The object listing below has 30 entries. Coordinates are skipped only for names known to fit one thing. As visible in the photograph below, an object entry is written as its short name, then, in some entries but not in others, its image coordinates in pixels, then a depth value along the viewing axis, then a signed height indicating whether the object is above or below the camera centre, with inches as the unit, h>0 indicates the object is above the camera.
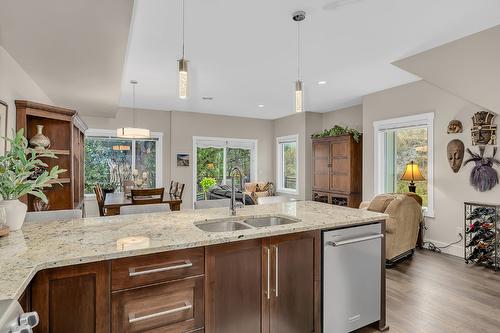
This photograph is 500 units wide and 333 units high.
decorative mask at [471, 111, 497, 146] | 143.3 +18.4
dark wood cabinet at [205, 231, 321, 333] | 64.8 -29.5
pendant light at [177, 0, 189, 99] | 77.1 +24.9
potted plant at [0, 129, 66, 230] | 65.6 -3.1
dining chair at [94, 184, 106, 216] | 163.9 -19.1
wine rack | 137.0 -33.1
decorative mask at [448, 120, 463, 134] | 156.4 +21.5
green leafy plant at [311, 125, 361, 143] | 221.9 +27.2
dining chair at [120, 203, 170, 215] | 97.0 -14.9
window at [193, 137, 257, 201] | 291.9 +8.7
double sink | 85.2 -17.8
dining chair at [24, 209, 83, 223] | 86.4 -15.3
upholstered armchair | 138.2 -28.0
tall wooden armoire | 223.4 -3.7
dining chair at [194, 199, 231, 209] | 114.1 -15.3
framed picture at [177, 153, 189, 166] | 277.1 +7.1
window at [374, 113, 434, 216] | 174.1 +9.5
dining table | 150.9 -19.8
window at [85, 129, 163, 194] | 255.0 +7.1
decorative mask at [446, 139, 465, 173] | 156.1 +6.7
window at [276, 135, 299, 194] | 300.2 +3.1
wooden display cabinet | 128.7 +10.3
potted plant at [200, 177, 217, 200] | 269.9 -16.4
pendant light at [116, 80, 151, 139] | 192.5 +23.4
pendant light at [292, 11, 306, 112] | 96.2 +27.4
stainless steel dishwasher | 79.4 -32.6
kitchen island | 50.4 -19.2
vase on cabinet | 120.7 +11.4
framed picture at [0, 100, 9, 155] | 98.5 +15.4
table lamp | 167.9 -4.6
